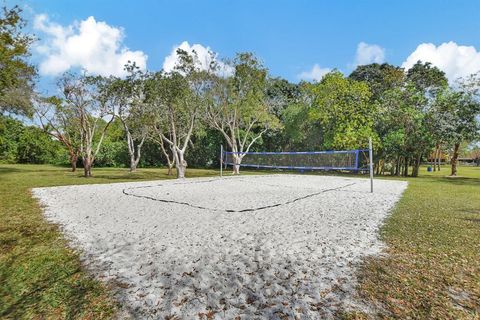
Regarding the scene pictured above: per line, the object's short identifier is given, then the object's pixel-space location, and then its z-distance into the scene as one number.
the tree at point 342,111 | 20.11
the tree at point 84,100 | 15.49
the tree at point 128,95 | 14.95
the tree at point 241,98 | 18.42
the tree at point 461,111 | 17.56
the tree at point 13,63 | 11.11
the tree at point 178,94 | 14.49
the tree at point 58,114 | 18.30
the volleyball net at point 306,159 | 17.67
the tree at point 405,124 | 18.44
